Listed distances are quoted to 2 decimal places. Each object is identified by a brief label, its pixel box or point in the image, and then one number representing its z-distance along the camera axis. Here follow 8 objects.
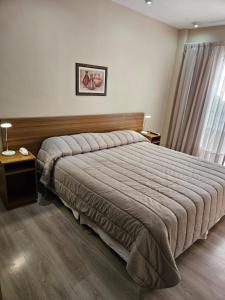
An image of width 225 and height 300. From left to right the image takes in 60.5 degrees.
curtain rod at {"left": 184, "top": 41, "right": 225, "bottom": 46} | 3.40
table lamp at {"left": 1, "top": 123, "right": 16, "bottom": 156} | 2.17
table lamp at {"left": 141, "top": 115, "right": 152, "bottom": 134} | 4.16
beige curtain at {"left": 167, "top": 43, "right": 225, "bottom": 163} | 3.60
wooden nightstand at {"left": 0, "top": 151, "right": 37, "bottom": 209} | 2.20
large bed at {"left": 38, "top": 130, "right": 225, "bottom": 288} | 1.35
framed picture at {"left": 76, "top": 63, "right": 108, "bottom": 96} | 2.86
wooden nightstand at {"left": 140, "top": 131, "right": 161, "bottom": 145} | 3.87
